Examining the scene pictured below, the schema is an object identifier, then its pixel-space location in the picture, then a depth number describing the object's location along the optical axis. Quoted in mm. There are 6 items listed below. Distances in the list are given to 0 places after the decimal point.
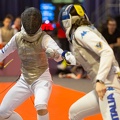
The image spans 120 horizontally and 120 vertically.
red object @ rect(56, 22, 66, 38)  16084
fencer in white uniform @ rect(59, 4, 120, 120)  4820
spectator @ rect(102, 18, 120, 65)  13517
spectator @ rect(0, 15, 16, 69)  14625
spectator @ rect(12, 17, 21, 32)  15210
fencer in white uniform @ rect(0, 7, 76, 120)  5971
